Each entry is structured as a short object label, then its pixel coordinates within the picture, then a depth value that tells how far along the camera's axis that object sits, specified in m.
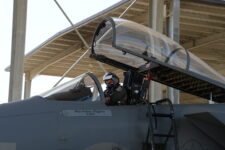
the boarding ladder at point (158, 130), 6.48
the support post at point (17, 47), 12.86
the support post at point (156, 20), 15.99
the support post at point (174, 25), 16.41
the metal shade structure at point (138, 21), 19.11
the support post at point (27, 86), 27.67
